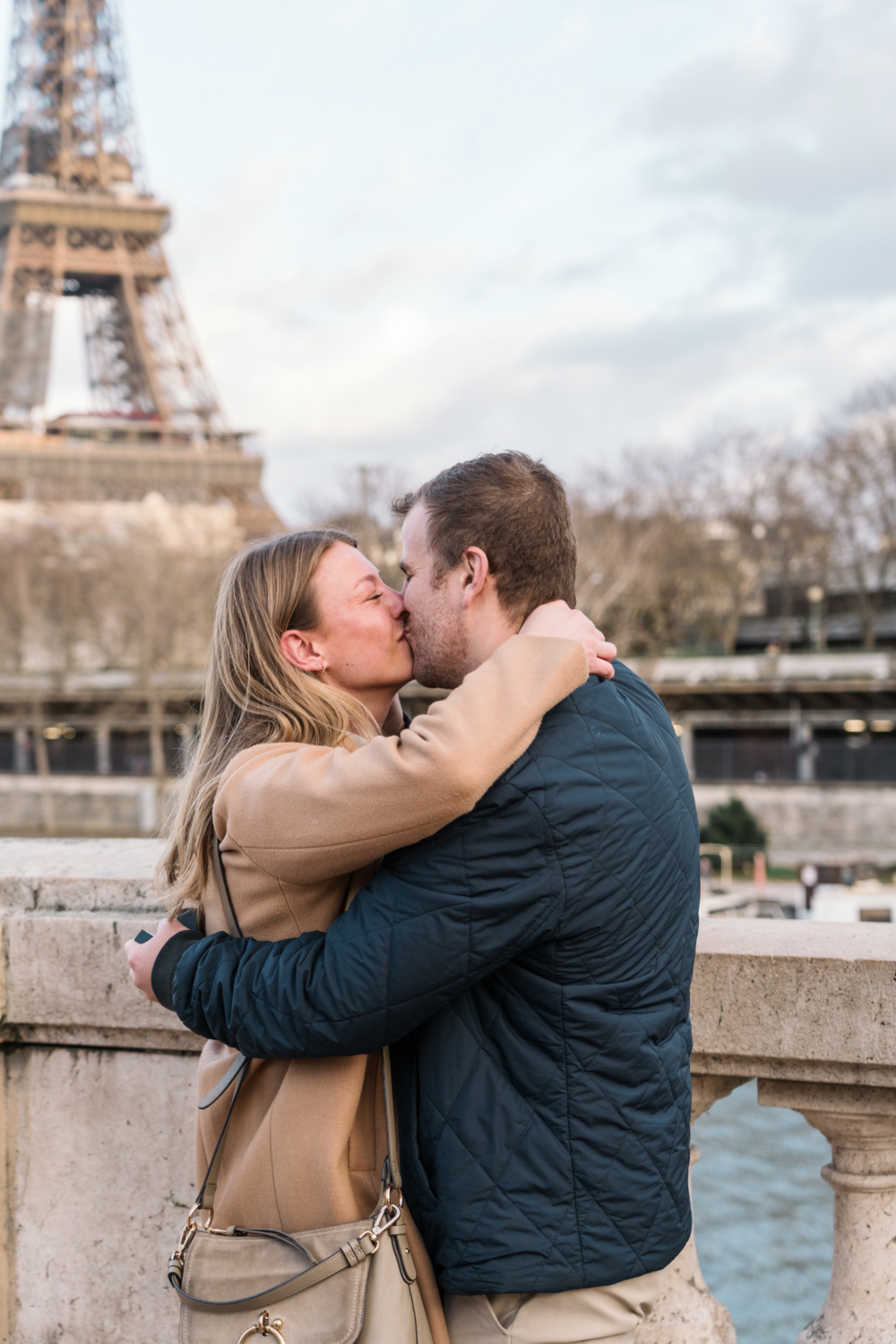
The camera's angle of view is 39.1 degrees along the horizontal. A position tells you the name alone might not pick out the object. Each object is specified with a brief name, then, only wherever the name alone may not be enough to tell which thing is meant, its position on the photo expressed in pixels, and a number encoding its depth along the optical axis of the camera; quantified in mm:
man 1648
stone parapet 2301
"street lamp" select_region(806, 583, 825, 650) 47062
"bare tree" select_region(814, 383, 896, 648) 46156
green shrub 31484
